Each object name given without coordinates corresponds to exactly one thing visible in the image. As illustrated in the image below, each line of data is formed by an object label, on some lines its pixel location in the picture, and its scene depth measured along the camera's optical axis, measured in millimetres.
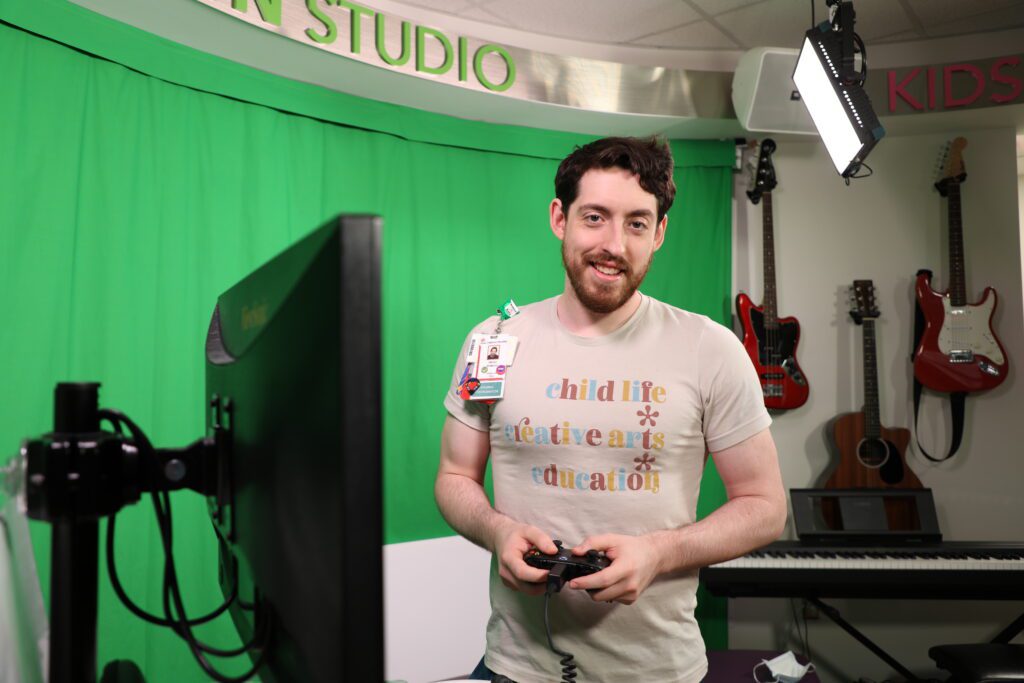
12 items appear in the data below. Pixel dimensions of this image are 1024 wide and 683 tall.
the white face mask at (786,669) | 2703
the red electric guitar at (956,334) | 3385
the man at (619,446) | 1331
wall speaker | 3096
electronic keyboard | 2844
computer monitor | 395
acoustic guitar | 3385
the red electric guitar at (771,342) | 3504
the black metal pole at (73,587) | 585
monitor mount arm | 584
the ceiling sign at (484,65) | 2537
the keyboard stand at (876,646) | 3113
